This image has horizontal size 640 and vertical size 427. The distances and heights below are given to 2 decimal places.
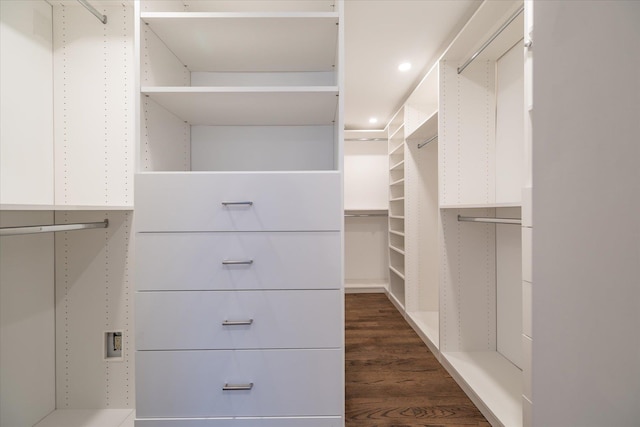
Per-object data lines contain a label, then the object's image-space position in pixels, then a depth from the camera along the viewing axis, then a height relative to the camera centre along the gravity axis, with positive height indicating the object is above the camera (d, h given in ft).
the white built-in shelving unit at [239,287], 3.72 -0.99
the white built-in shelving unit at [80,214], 4.29 -0.02
